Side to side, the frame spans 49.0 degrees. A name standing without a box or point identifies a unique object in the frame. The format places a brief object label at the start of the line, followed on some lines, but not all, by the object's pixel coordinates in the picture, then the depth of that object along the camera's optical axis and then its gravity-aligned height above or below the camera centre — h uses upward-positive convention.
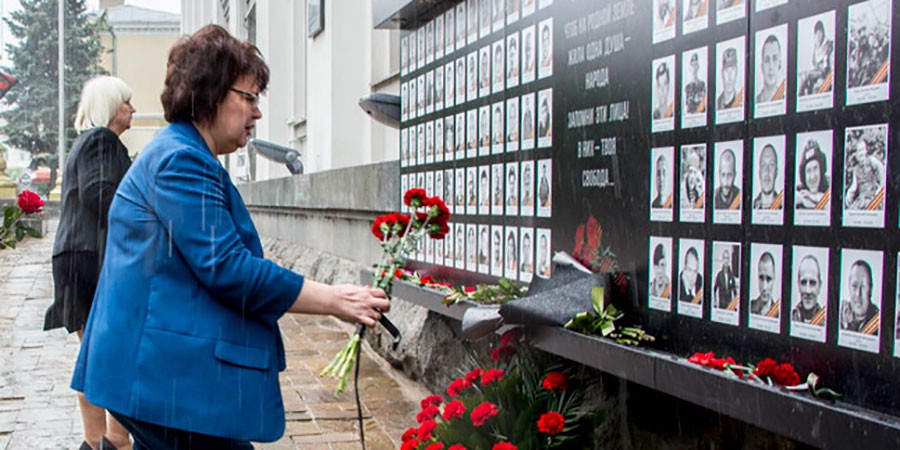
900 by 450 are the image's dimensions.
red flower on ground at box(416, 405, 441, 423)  3.65 -0.79
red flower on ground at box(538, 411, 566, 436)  3.31 -0.75
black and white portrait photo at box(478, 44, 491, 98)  4.47 +0.58
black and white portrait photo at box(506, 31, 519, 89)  4.17 +0.60
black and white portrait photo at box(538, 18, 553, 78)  3.82 +0.59
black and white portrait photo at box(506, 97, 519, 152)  4.17 +0.32
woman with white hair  4.22 -0.06
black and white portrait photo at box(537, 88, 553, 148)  3.84 +0.32
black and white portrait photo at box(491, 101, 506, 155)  4.32 +0.31
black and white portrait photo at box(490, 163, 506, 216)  4.36 +0.05
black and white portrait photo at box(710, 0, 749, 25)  2.70 +0.53
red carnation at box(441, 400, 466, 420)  3.50 -0.75
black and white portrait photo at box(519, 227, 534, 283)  4.06 -0.23
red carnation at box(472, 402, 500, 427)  3.38 -0.73
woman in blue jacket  2.35 -0.27
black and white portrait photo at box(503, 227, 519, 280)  4.21 -0.23
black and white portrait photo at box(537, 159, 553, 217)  3.86 +0.05
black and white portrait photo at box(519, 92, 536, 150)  4.01 +0.31
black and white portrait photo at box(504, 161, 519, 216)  4.20 +0.05
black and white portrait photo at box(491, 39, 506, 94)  4.31 +0.58
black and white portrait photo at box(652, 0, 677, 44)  3.02 +0.56
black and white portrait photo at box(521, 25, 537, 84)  3.99 +0.59
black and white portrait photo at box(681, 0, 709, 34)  2.86 +0.54
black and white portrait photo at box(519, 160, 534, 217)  4.03 +0.04
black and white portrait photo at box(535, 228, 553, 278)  3.90 -0.22
